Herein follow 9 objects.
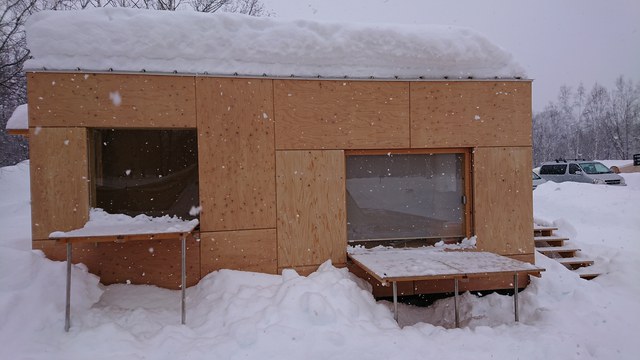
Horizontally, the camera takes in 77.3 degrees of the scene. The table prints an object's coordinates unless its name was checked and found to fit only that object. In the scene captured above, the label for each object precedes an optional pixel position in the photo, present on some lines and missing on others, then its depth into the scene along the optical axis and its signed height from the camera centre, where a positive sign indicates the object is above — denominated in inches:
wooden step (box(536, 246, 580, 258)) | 286.2 -56.7
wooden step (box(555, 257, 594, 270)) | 274.2 -62.6
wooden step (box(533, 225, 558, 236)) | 305.6 -45.0
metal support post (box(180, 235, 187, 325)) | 180.7 -47.6
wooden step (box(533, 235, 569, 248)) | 295.3 -51.9
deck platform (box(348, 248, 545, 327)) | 178.9 -45.2
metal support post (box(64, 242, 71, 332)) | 171.8 -54.4
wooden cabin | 210.8 +6.4
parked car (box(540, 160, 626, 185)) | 694.5 -3.0
